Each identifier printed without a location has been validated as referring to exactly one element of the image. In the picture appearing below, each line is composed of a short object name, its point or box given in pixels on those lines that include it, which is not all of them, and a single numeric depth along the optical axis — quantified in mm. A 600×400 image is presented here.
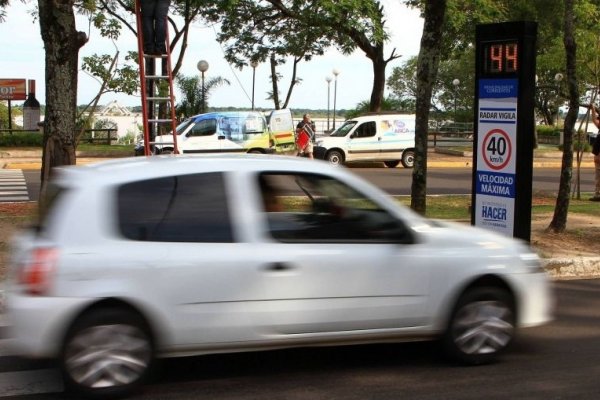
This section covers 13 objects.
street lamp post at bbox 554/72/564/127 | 33975
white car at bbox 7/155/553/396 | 4832
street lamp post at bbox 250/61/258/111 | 33453
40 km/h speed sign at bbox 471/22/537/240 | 8992
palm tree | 37531
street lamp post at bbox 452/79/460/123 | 62256
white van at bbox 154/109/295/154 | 24281
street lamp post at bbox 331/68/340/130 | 53944
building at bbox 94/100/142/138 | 39556
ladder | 11461
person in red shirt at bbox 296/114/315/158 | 24047
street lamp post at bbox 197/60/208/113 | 31016
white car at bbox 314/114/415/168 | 27109
